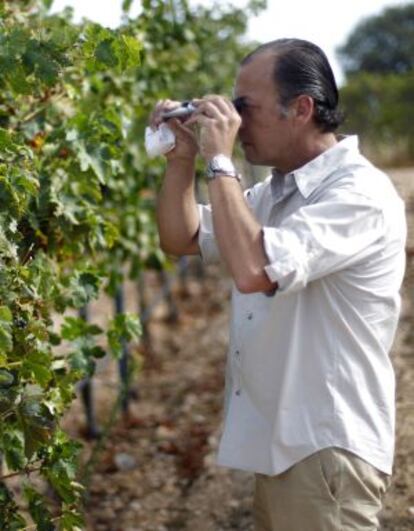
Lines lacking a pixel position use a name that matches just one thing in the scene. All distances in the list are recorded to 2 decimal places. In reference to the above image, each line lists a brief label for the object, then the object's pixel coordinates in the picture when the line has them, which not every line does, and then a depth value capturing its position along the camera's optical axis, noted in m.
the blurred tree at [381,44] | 39.69
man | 5.31
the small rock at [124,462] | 11.50
